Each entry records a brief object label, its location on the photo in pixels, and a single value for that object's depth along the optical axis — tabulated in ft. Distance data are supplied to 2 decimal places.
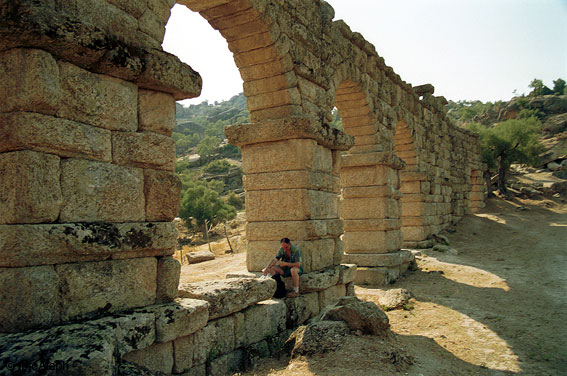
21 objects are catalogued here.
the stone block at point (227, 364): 13.87
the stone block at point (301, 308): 18.67
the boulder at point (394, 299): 24.62
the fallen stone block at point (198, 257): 46.21
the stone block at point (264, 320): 16.15
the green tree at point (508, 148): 83.87
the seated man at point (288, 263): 18.94
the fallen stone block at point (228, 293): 14.21
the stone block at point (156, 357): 11.07
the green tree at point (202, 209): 83.66
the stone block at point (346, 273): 22.51
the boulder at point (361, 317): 16.35
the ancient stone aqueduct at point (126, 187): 9.30
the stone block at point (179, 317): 11.48
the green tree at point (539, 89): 132.93
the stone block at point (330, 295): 21.13
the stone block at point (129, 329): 9.87
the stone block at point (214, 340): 13.20
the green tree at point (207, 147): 182.29
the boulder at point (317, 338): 15.01
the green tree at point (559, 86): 138.82
